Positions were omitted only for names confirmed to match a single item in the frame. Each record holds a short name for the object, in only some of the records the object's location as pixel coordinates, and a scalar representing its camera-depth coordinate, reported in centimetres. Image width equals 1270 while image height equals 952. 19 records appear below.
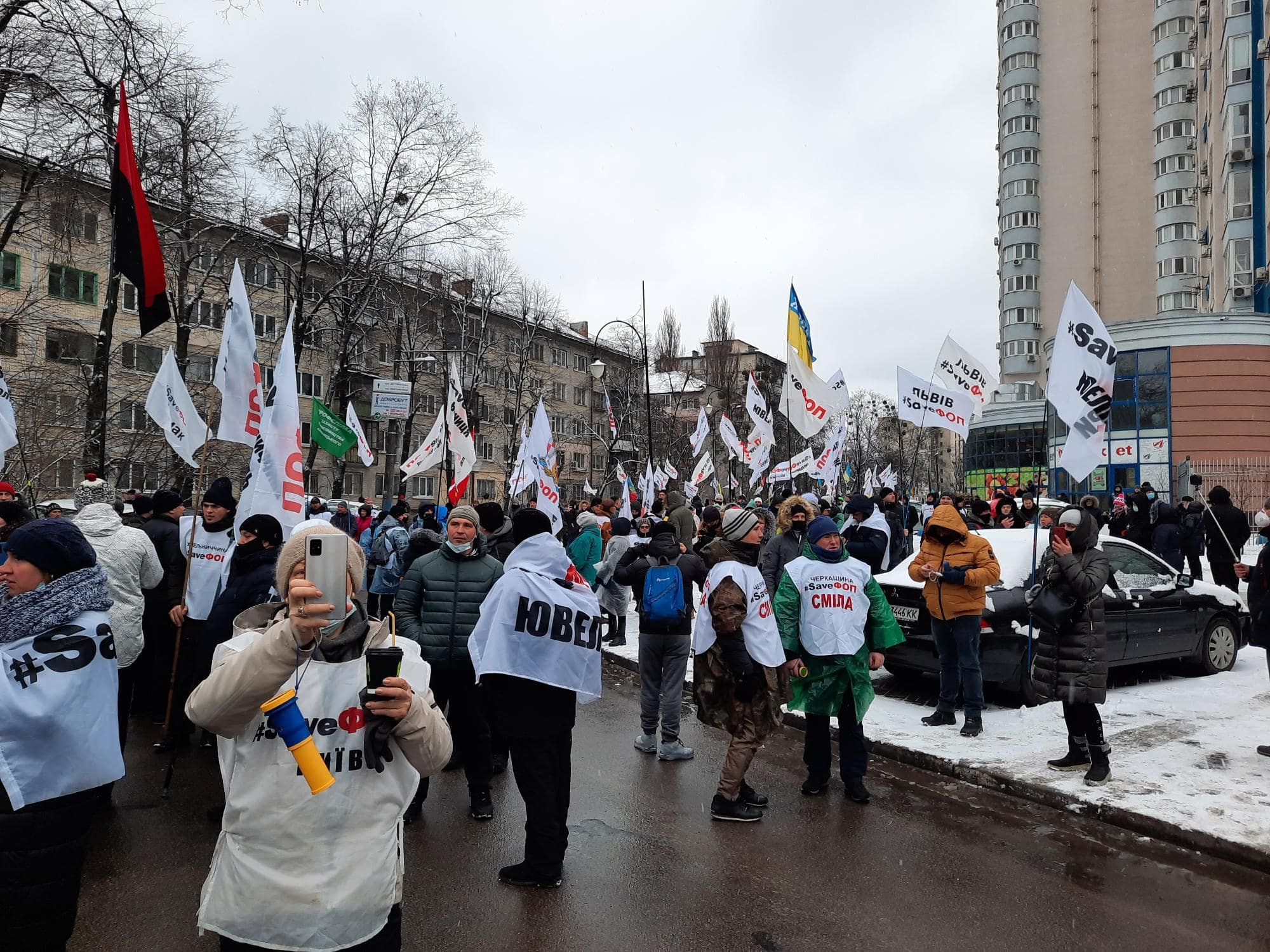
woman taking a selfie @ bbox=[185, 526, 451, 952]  235
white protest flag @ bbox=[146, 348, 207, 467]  952
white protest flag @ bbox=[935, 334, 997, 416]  1539
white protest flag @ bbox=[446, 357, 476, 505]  1466
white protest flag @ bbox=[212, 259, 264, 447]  758
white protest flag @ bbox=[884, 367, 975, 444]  1432
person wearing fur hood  936
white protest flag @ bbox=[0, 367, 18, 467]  770
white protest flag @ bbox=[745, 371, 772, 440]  2159
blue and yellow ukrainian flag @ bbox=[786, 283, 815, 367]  1816
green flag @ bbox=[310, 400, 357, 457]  1079
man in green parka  625
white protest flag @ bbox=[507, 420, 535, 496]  1524
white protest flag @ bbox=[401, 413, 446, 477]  1562
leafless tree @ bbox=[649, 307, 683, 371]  6266
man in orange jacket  756
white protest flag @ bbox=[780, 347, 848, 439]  1692
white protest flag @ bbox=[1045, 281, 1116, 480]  888
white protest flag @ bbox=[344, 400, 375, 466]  1448
